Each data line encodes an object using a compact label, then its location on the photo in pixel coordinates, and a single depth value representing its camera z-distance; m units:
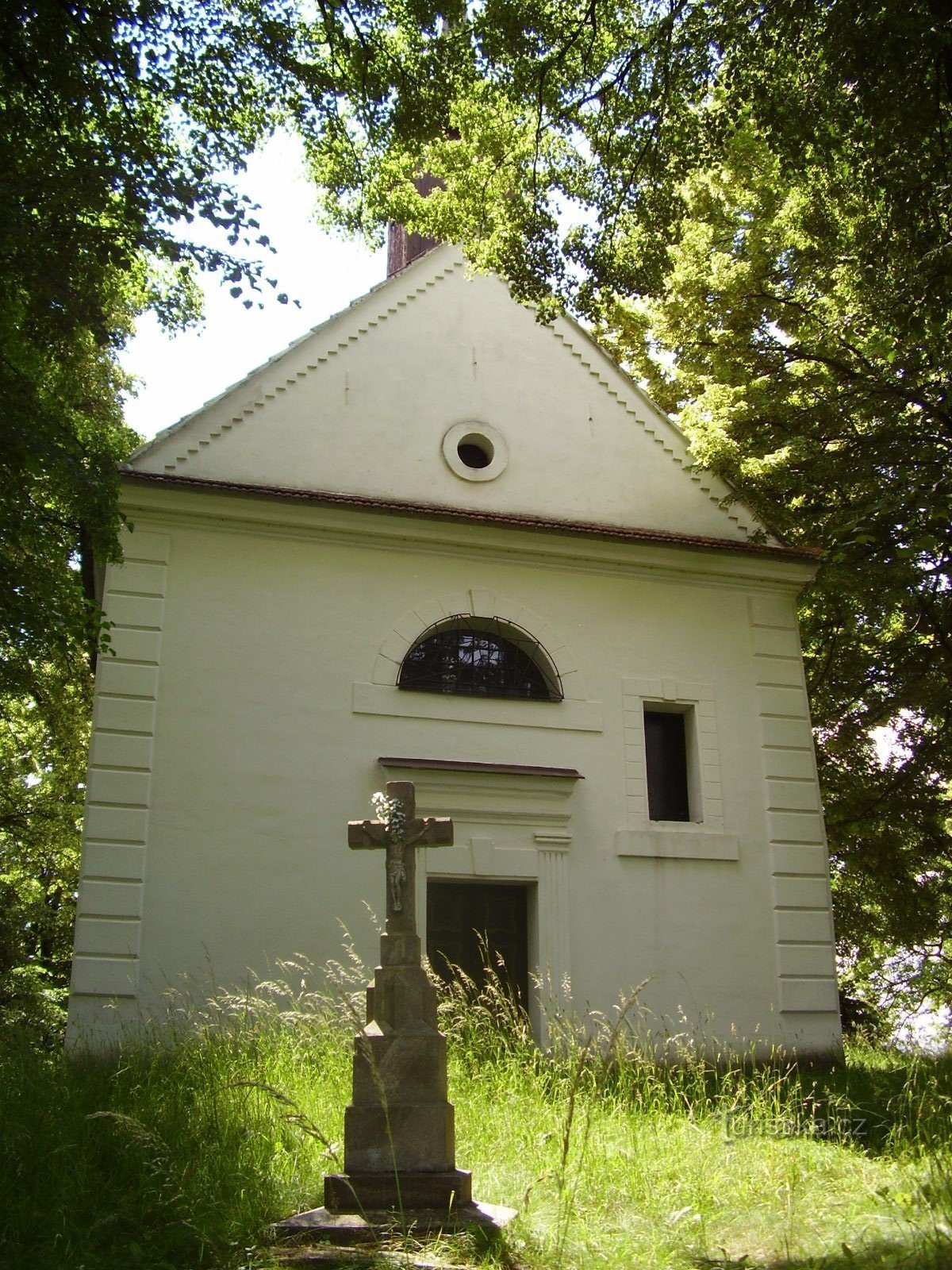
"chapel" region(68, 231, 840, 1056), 10.59
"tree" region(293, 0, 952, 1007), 8.75
